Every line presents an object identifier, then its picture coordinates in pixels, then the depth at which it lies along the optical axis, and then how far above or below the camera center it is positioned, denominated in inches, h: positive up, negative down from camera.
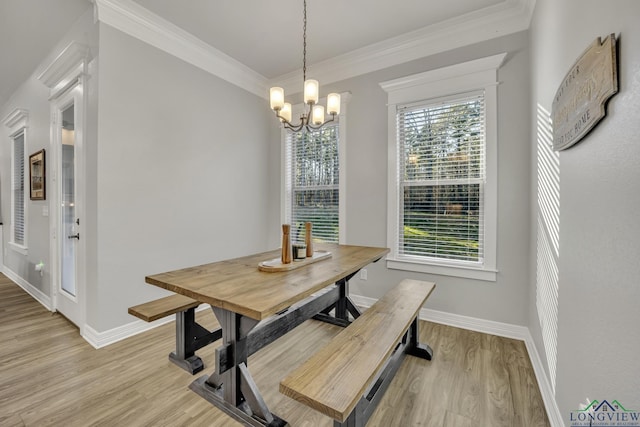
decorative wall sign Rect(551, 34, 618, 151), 37.2 +19.0
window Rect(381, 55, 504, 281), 103.6 +16.1
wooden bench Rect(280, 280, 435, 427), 40.6 -26.9
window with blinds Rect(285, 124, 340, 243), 139.9 +14.5
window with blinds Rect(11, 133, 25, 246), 163.2 +9.9
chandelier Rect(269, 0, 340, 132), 81.2 +33.0
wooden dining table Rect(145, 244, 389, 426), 52.3 -16.7
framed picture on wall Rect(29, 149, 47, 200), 129.9 +16.7
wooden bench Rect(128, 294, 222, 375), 76.5 -35.6
